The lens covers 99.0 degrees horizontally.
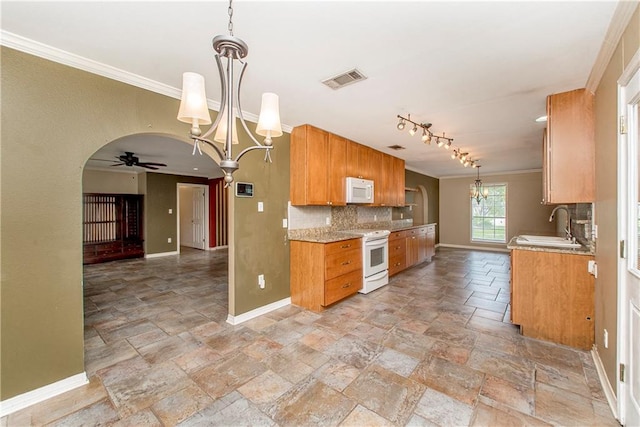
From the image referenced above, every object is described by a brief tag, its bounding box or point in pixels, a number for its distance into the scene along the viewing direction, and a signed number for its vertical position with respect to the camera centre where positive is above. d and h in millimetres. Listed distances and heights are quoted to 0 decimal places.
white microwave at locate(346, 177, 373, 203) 4258 +345
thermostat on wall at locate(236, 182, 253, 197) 3137 +267
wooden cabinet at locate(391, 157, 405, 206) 5742 +629
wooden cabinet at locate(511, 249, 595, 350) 2486 -834
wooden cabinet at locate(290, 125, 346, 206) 3652 +611
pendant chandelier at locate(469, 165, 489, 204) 8382 +607
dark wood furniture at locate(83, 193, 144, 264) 6625 -367
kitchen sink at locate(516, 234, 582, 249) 2758 -360
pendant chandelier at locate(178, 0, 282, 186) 1326 +567
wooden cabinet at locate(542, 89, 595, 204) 2445 +577
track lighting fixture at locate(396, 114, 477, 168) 3424 +1120
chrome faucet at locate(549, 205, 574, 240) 3363 -241
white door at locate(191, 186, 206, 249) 8844 -192
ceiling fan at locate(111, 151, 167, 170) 5254 +1036
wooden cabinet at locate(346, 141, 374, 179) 4411 +859
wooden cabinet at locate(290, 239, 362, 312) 3455 -811
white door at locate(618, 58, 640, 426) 1468 -249
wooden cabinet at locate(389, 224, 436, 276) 5191 -783
